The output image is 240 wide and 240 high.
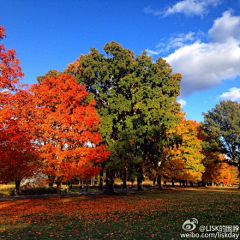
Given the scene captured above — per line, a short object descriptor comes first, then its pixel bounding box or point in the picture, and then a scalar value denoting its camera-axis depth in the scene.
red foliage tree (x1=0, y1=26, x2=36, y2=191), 16.92
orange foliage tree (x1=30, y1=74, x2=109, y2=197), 23.17
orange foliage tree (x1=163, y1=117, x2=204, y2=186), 43.16
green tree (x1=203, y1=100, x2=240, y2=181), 55.19
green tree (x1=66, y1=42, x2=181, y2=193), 30.02
